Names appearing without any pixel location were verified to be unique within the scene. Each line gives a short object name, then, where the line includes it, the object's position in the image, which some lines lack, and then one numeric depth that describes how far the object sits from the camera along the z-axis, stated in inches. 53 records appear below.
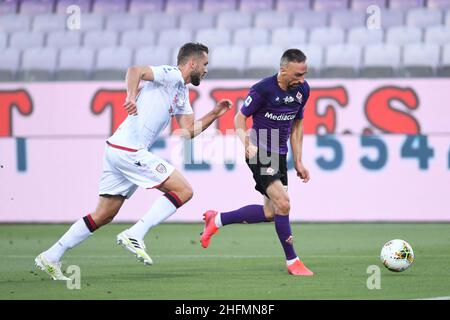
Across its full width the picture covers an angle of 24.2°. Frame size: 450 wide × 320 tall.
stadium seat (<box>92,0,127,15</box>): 831.1
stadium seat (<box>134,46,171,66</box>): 740.6
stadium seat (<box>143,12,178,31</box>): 805.2
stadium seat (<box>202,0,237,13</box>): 813.9
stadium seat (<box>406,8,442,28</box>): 769.6
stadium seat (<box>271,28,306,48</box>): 757.9
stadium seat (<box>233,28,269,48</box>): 774.1
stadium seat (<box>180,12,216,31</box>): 797.2
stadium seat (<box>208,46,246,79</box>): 720.3
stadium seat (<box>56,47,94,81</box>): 743.7
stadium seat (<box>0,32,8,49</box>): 815.1
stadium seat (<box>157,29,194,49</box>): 770.8
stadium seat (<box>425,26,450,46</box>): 739.4
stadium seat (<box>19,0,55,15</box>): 847.7
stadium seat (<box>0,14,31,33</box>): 834.8
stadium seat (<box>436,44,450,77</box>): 683.4
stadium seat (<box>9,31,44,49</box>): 802.8
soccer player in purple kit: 383.9
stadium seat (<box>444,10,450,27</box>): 761.9
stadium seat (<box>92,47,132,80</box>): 735.1
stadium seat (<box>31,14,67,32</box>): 820.0
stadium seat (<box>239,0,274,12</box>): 810.8
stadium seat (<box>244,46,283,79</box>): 706.8
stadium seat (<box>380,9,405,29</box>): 772.6
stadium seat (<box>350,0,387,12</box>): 783.1
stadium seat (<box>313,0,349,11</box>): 798.5
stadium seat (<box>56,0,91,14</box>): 831.1
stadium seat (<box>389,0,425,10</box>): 785.6
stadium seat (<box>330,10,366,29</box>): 777.6
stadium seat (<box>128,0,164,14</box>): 824.9
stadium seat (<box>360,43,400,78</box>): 693.3
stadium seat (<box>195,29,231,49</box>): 773.3
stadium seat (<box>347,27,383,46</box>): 749.3
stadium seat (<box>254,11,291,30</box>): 791.1
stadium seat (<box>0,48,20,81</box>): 756.6
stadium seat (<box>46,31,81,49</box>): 796.0
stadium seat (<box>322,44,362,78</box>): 695.0
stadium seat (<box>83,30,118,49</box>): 795.4
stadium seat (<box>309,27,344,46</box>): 757.3
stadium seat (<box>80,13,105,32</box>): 819.4
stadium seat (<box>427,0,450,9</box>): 783.1
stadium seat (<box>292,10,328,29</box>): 784.3
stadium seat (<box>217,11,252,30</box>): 799.1
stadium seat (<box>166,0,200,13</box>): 818.8
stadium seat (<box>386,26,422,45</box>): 748.0
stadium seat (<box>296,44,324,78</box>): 703.7
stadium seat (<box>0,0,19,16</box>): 854.5
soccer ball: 370.0
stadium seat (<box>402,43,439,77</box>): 686.5
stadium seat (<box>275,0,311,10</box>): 802.2
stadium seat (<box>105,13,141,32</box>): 813.9
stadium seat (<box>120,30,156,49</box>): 790.5
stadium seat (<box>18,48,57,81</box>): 746.8
